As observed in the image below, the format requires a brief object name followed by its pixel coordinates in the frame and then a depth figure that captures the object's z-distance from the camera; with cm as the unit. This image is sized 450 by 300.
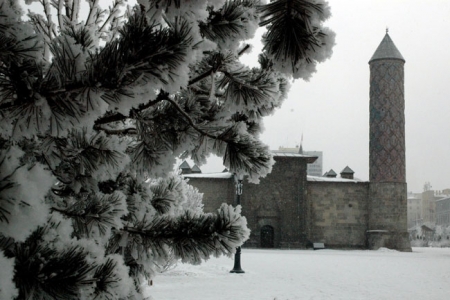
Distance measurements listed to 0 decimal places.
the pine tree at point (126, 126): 145
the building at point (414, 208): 13075
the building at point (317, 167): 14442
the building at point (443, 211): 10089
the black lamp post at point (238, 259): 1388
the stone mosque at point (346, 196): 3594
